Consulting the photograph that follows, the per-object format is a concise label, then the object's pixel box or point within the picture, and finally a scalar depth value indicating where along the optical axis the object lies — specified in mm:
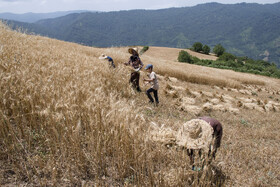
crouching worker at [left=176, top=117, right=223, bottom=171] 2240
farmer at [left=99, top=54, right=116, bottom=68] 8855
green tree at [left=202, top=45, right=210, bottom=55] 82750
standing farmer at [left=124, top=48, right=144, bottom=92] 7750
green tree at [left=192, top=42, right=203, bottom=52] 83562
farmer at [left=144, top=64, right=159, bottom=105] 6324
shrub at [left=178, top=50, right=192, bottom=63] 54328
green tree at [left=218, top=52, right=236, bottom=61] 66125
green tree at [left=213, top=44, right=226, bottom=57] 82312
